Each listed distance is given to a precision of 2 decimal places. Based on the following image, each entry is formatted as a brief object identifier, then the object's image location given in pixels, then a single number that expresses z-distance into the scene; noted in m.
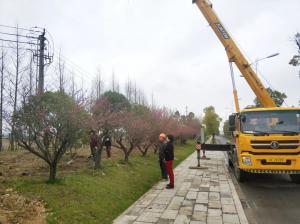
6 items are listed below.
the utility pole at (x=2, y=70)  13.08
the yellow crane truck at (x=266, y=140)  6.95
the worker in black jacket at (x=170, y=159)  6.92
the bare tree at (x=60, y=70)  15.13
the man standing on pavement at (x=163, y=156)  7.39
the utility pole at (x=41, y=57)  10.27
